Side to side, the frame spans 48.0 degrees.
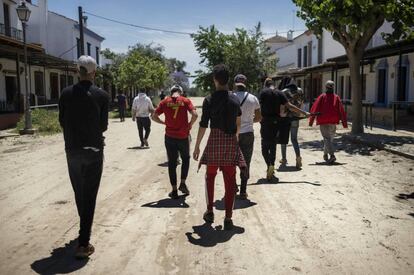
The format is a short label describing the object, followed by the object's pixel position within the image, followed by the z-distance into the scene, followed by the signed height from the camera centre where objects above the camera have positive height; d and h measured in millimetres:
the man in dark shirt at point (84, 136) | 4395 -355
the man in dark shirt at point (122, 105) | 24984 -351
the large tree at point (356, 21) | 13234 +2282
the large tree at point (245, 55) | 42062 +3967
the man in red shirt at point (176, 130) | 6879 -471
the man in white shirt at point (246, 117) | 6660 -278
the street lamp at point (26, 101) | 16750 -64
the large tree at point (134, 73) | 34812 +1915
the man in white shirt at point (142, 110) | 12281 -310
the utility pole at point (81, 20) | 27547 +4825
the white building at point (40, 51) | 22719 +2716
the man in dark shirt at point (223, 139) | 5309 -471
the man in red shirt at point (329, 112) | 9539 -304
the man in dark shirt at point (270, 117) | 7664 -324
